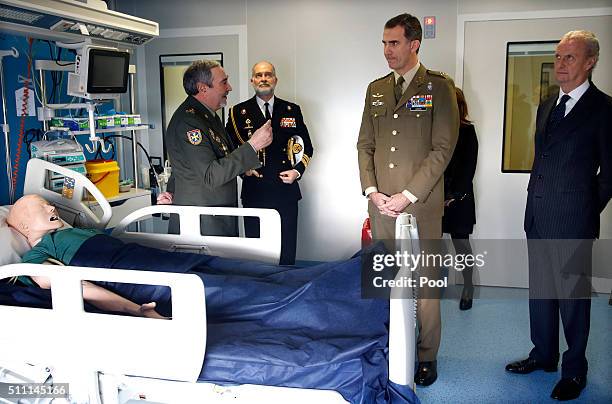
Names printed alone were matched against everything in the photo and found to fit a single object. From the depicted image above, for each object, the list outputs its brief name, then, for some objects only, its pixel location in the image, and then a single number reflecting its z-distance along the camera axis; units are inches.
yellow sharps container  144.9
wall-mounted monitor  136.8
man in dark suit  94.0
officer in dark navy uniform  145.2
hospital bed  66.4
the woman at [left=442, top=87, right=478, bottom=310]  135.2
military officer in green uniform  108.0
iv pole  129.3
